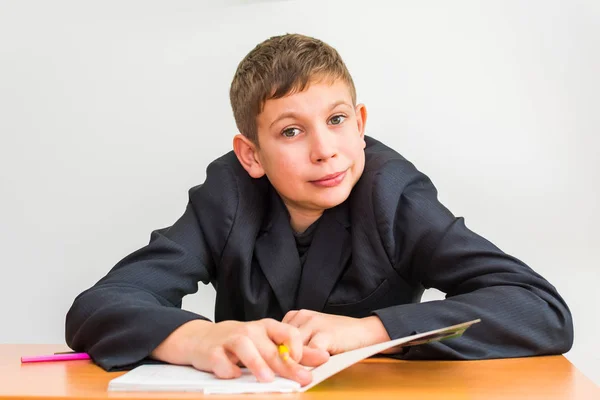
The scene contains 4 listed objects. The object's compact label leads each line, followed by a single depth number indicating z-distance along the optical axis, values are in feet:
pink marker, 4.05
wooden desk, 2.98
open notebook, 3.03
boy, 3.91
